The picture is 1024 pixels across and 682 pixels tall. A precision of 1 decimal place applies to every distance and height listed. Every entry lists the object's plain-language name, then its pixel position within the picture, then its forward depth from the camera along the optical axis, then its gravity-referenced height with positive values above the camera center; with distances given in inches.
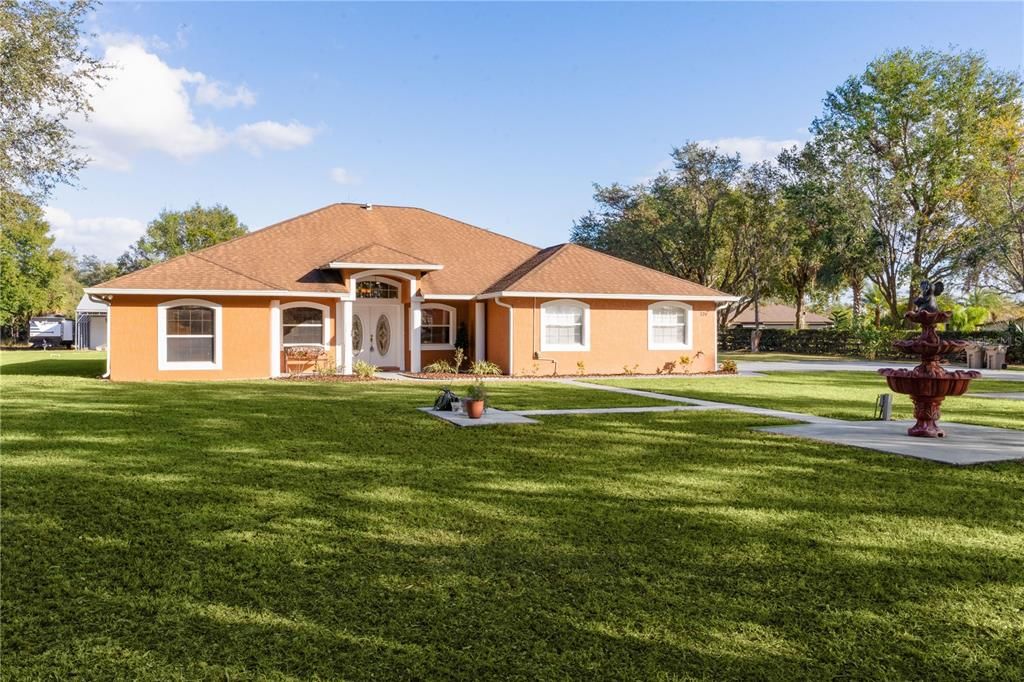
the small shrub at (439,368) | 928.3 -26.5
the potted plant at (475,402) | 481.4 -36.6
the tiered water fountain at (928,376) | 408.8 -16.1
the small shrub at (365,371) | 870.4 -28.0
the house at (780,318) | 3056.1 +134.2
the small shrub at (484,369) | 908.6 -26.6
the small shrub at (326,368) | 875.4 -25.4
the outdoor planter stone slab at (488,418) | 466.0 -47.3
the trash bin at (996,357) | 1210.6 -15.5
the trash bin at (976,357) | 1267.2 -16.2
